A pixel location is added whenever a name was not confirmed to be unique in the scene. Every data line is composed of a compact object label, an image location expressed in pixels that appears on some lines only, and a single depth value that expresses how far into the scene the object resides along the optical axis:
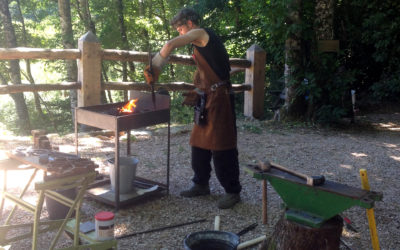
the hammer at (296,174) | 2.46
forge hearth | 3.47
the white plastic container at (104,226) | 2.64
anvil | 2.31
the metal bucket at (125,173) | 3.77
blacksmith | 3.50
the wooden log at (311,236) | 2.43
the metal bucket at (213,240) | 2.61
